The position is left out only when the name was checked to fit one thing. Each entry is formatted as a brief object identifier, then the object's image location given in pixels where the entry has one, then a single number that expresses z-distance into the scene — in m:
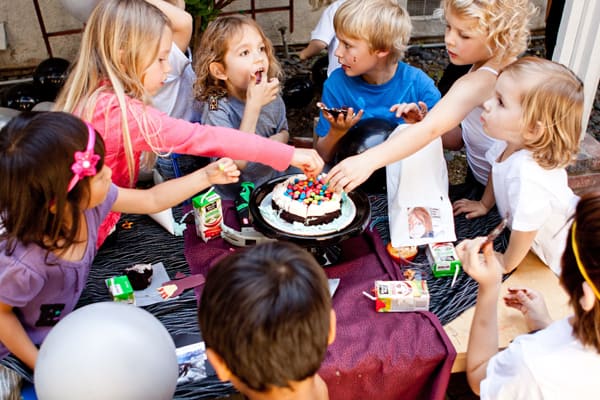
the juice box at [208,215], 2.19
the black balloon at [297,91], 4.82
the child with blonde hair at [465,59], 2.23
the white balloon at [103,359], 1.43
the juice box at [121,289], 1.91
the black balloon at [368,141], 2.53
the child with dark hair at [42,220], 1.54
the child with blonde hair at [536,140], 1.98
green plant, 4.15
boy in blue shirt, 2.70
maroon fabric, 1.77
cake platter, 1.94
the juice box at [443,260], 2.09
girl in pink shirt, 2.12
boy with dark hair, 1.20
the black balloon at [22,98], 4.15
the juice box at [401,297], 1.91
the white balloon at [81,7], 3.29
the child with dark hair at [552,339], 1.30
